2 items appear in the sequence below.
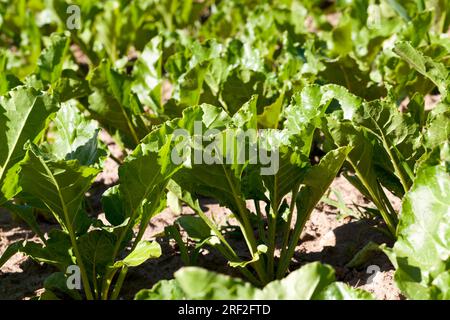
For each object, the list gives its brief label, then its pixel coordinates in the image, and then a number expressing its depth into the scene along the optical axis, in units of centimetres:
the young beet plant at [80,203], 221
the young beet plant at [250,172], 224
